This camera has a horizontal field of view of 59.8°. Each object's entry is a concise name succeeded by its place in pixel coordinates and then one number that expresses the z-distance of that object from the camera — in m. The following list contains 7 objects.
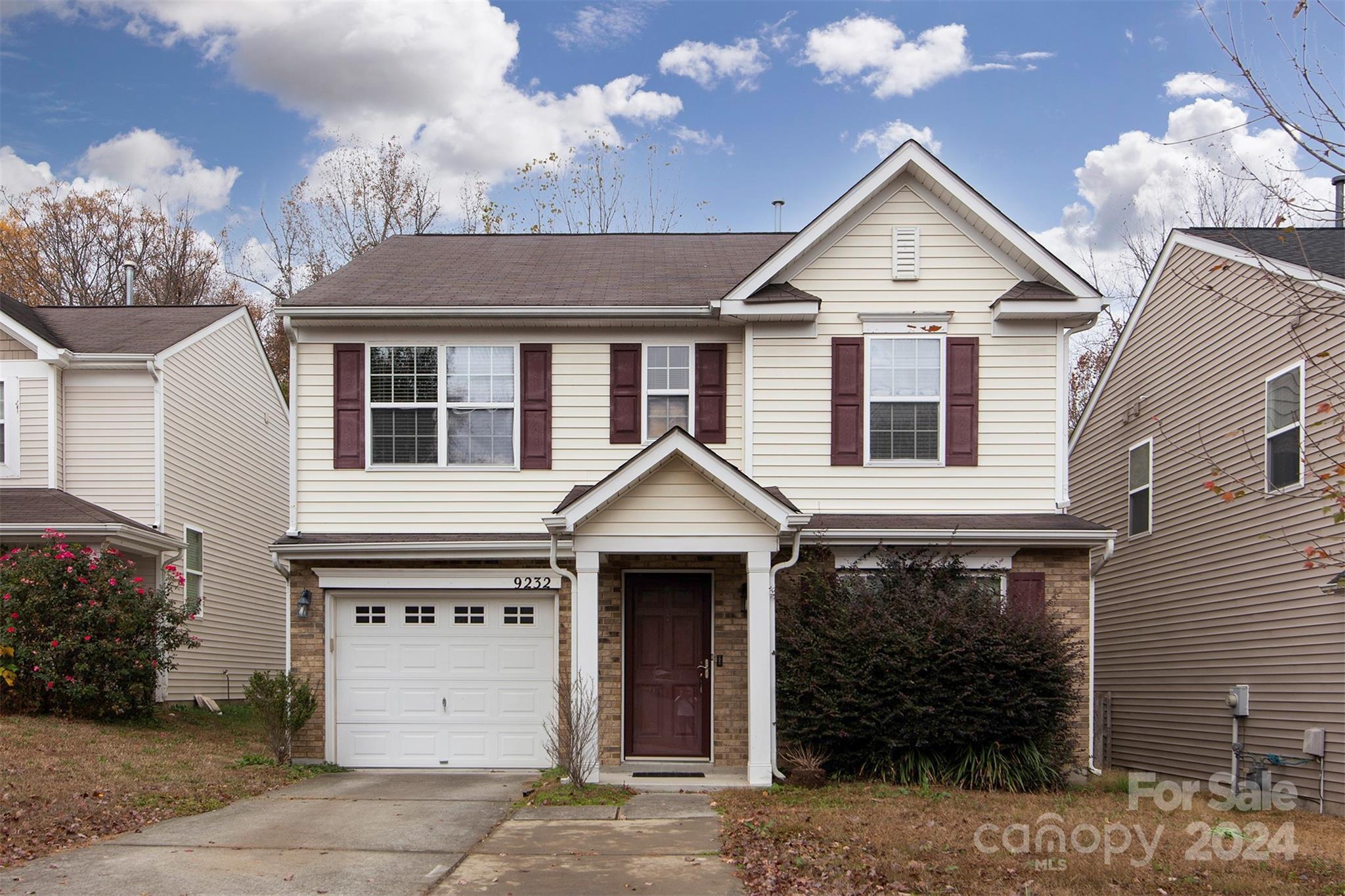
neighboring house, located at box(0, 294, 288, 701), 17.33
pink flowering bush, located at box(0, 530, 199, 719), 14.48
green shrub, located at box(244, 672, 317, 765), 13.33
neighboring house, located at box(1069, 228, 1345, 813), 13.05
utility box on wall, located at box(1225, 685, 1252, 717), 14.27
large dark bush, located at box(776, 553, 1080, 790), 11.91
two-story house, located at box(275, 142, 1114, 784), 13.80
